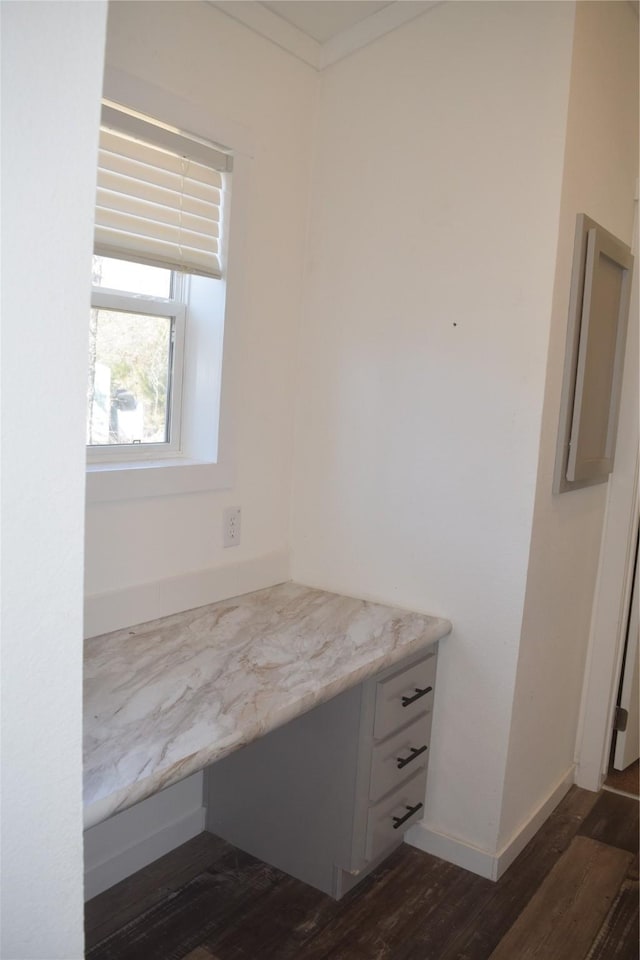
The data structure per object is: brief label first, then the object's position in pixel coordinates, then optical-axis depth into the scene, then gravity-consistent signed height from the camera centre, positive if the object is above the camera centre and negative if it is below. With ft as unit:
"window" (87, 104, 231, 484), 6.36 +1.00
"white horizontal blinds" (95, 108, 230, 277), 6.22 +1.81
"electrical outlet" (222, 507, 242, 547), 7.77 -1.30
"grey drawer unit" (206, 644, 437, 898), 6.70 -3.56
